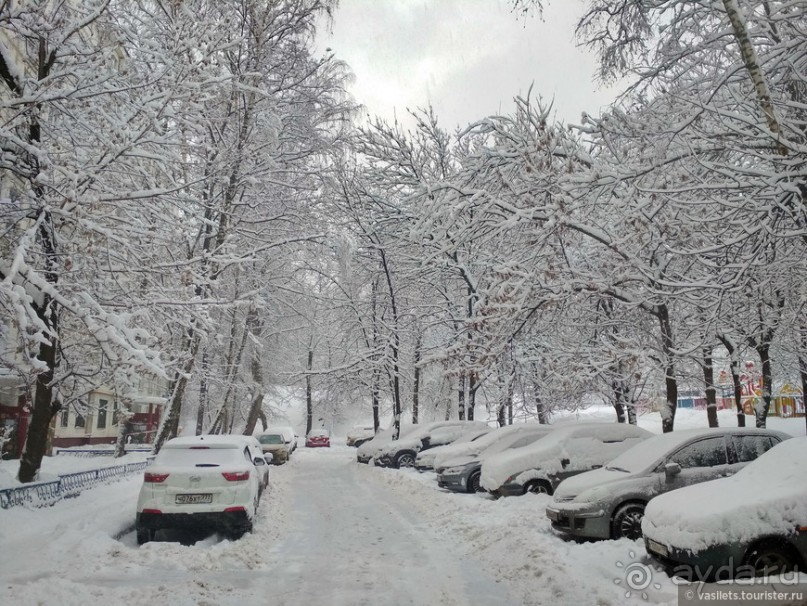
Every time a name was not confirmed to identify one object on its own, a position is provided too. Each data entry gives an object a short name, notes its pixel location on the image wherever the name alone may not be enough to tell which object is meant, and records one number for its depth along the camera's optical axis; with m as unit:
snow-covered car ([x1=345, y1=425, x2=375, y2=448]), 43.44
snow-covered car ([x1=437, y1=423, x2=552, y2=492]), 14.48
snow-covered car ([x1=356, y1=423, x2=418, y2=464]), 25.21
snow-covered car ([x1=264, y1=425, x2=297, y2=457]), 28.69
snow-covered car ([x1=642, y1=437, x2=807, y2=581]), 5.69
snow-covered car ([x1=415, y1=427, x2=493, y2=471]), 18.97
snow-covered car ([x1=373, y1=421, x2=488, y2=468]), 22.45
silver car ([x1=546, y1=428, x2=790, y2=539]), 8.31
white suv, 8.55
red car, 44.06
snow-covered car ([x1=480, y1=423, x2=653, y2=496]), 12.07
